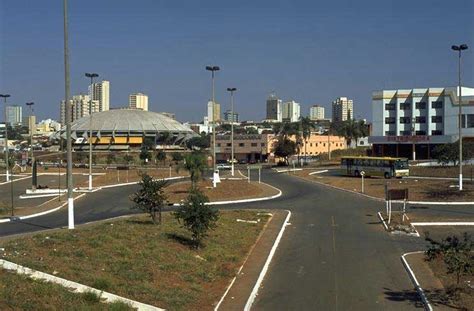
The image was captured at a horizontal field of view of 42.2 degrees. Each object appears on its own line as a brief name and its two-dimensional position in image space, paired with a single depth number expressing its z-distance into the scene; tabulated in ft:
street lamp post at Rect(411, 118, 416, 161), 316.42
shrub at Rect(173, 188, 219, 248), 63.93
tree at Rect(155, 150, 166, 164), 328.70
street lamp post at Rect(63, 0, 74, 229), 69.05
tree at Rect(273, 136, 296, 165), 317.91
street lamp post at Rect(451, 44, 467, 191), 134.72
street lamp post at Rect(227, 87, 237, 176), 210.38
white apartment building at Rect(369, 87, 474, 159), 295.07
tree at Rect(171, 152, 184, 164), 298.56
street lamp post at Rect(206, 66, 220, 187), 173.62
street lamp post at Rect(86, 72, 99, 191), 177.45
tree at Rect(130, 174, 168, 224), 76.28
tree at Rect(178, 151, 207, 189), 141.79
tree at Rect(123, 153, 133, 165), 348.75
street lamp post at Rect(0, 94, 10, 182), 215.51
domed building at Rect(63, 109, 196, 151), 483.10
